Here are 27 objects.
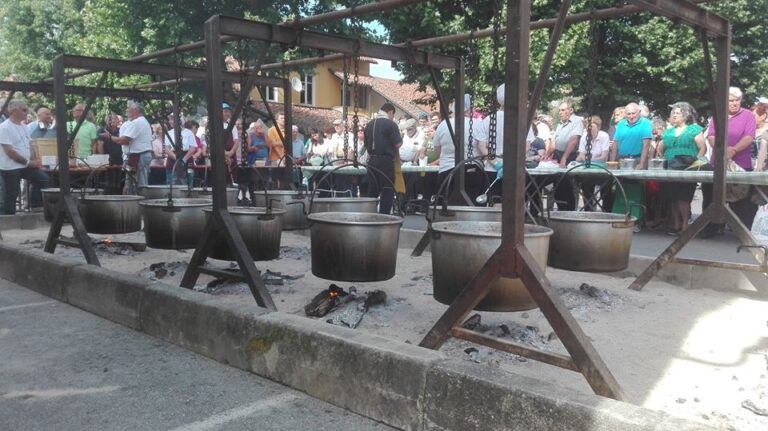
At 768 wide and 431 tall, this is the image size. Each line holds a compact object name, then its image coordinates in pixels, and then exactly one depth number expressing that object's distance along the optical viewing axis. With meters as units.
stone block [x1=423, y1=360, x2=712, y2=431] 2.22
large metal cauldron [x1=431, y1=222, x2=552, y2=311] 3.08
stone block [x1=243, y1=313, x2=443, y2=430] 2.84
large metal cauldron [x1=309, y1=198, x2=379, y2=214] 5.38
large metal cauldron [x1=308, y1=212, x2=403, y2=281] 3.90
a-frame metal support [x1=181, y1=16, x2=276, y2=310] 4.23
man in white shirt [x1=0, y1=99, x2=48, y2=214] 8.70
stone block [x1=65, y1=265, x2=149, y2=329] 4.28
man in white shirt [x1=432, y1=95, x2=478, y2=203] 7.75
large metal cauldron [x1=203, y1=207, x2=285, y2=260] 4.59
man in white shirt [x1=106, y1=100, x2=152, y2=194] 9.75
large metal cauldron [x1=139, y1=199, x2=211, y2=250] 4.96
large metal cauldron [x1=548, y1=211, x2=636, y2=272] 4.11
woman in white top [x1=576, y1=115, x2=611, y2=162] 9.17
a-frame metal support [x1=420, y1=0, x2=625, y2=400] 2.86
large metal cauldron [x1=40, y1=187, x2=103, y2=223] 7.11
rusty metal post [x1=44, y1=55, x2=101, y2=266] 5.55
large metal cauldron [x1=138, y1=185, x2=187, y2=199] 7.25
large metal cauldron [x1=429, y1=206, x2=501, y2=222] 4.89
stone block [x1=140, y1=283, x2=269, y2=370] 3.55
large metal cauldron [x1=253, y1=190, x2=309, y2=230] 6.24
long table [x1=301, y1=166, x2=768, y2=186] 6.63
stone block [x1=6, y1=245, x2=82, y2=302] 5.02
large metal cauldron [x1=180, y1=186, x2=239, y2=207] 6.87
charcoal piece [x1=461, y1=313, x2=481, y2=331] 4.06
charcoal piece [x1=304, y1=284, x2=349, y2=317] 4.41
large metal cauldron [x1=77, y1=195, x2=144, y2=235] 5.73
